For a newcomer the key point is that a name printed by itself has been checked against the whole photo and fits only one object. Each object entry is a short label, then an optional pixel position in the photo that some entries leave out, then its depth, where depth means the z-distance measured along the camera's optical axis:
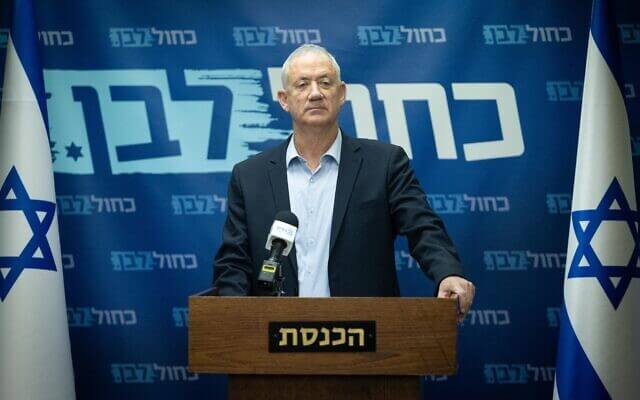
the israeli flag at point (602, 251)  7.25
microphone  4.61
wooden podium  4.60
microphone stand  4.71
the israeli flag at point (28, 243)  7.36
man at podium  5.88
